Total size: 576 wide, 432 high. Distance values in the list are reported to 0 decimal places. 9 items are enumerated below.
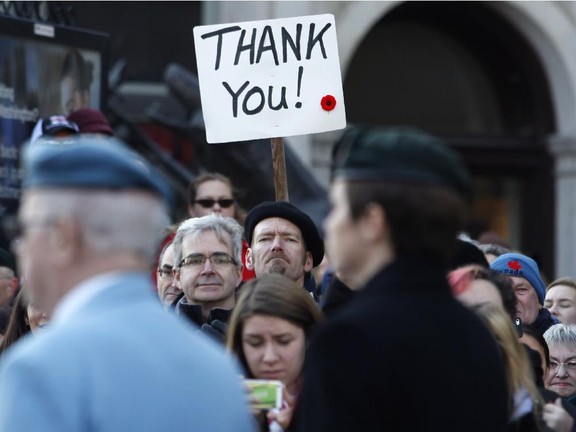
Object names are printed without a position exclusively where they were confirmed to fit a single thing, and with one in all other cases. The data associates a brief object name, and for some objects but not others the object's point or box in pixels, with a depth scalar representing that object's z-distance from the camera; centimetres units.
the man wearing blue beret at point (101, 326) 434
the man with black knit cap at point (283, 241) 1079
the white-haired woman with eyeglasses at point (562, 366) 1157
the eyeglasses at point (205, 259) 1040
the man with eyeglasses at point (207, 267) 1013
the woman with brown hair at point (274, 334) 738
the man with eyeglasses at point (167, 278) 1181
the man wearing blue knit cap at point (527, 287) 1221
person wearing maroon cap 1375
